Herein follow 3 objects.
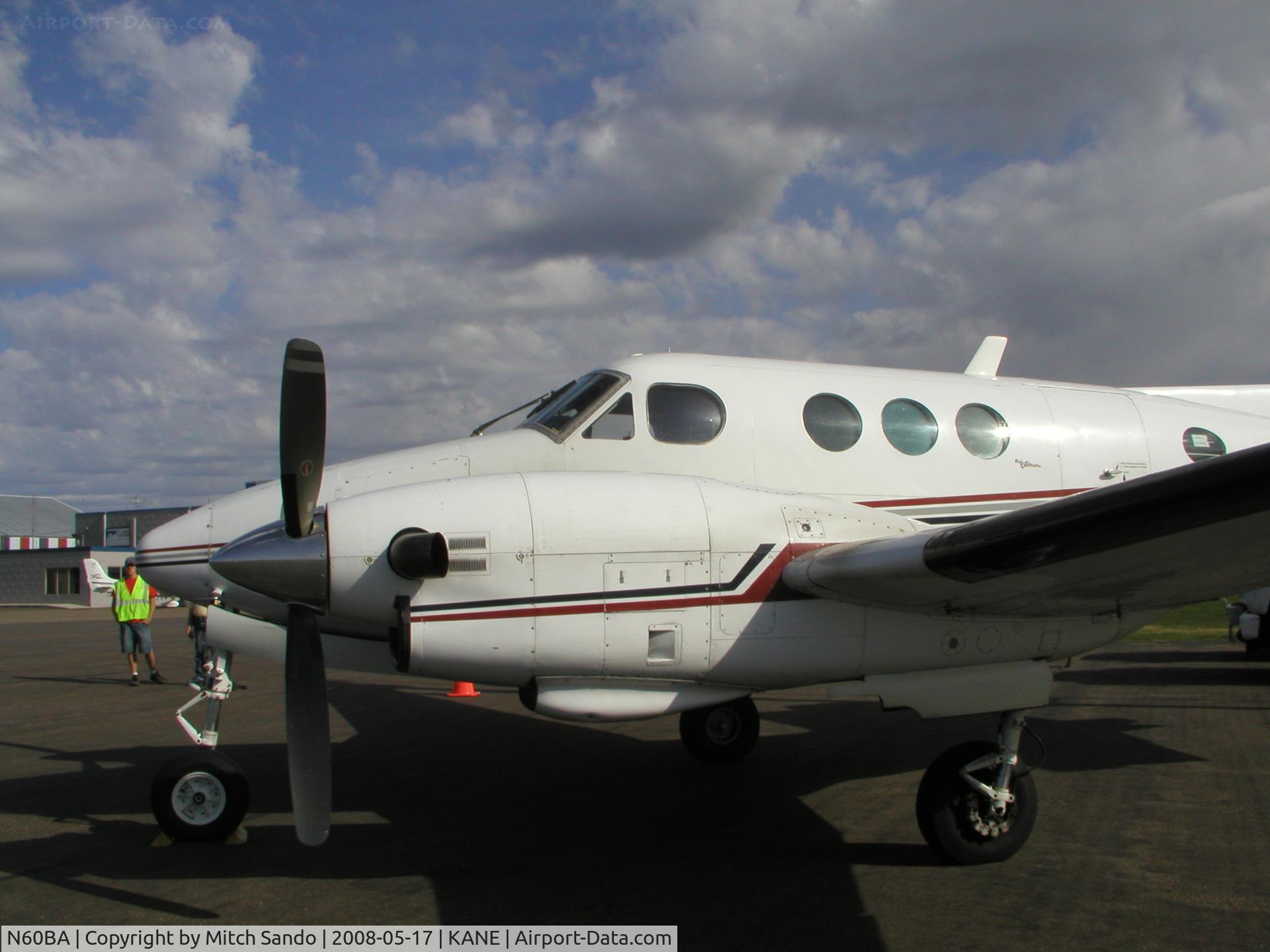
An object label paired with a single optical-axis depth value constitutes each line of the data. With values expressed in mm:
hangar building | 48938
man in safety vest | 14047
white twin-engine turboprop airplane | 4641
